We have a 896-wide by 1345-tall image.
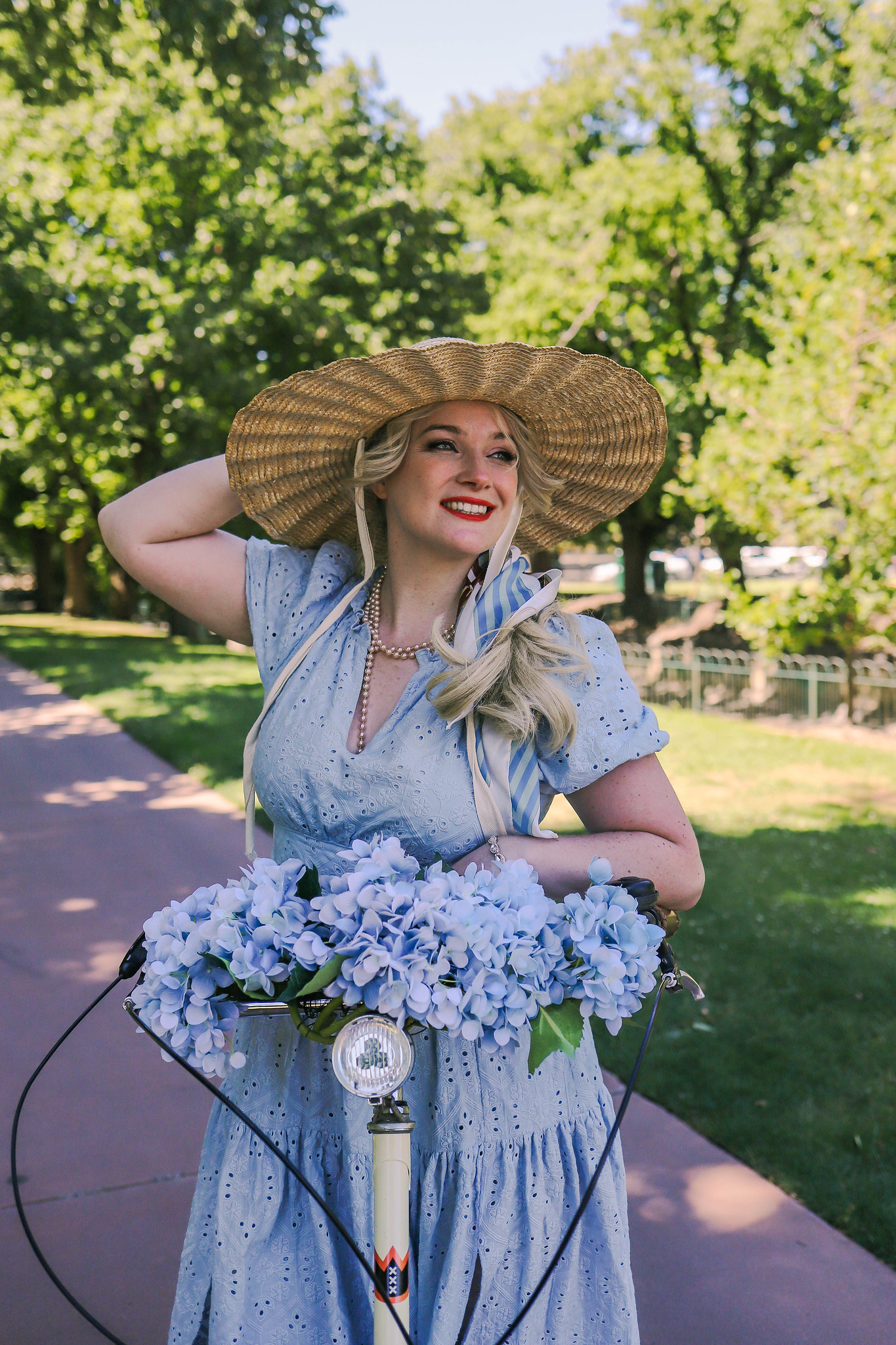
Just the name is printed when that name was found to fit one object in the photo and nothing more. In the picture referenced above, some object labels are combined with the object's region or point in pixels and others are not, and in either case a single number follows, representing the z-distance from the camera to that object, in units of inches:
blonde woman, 69.5
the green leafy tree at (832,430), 444.5
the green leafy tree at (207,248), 691.4
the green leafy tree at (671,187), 691.4
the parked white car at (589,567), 2359.7
